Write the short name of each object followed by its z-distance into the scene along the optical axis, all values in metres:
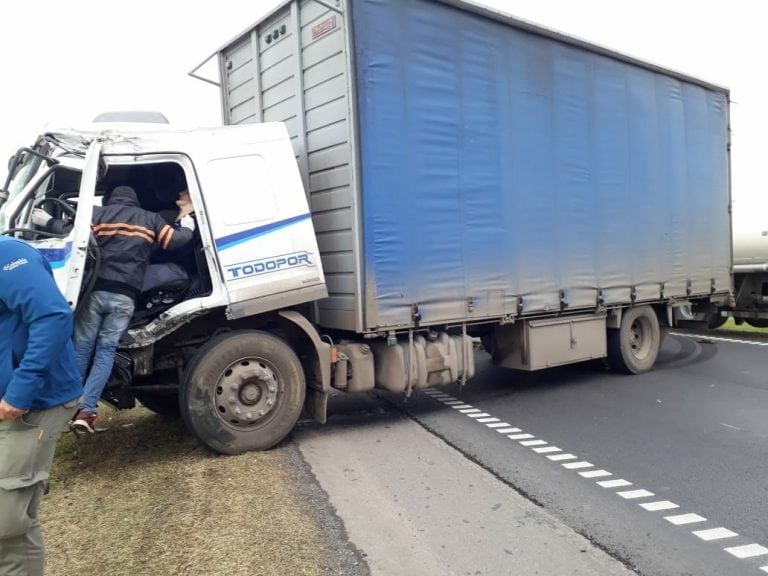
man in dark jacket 4.70
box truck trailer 5.17
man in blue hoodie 2.64
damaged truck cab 4.99
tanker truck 12.96
